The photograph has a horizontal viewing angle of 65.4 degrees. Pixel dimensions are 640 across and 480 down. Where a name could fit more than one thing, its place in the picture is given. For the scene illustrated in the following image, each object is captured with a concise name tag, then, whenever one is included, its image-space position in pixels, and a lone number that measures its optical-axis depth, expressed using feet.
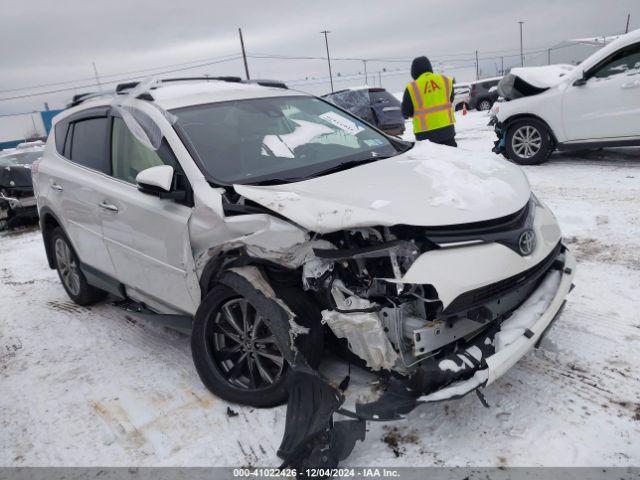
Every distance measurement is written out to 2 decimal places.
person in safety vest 19.88
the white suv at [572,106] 22.74
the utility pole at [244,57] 125.96
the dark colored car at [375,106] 41.52
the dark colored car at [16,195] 29.55
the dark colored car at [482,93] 75.92
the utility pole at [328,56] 156.15
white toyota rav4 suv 7.51
